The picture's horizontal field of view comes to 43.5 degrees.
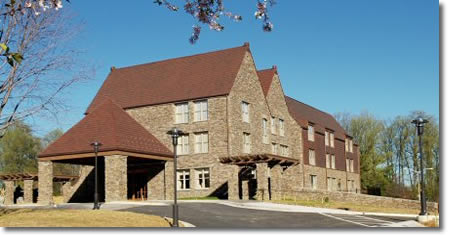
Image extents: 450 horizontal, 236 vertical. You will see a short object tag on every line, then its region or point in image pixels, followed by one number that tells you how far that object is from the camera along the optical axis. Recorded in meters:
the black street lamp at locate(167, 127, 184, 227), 16.05
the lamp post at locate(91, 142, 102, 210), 23.71
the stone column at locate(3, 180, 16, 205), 37.70
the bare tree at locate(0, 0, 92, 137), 17.38
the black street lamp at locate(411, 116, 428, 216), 17.06
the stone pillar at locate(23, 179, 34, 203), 36.69
